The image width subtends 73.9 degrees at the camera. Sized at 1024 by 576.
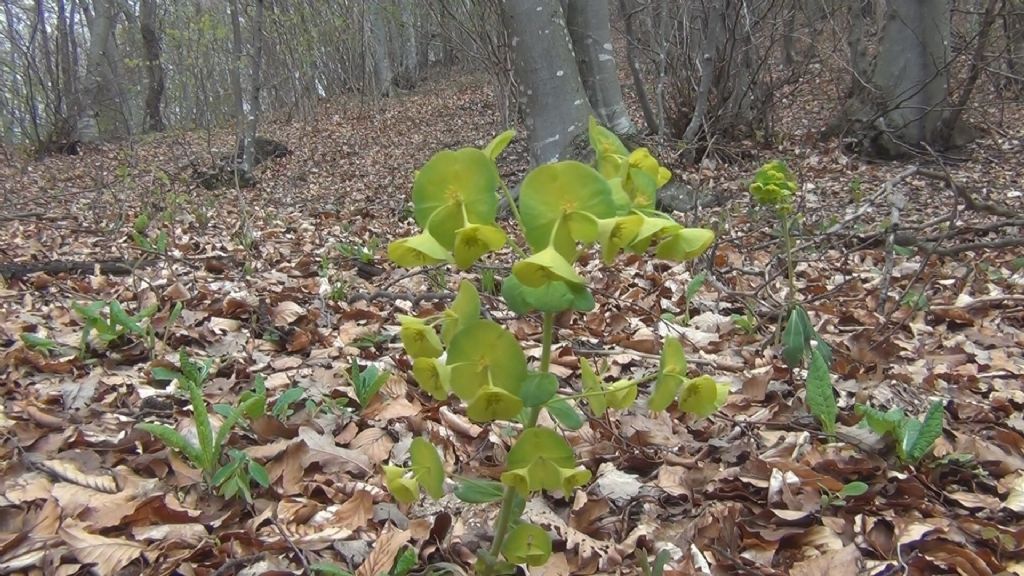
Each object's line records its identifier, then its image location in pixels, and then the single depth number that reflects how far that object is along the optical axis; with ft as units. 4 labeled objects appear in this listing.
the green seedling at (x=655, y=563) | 3.02
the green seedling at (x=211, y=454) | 4.53
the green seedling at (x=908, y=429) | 4.45
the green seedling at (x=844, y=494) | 4.23
